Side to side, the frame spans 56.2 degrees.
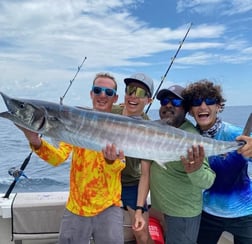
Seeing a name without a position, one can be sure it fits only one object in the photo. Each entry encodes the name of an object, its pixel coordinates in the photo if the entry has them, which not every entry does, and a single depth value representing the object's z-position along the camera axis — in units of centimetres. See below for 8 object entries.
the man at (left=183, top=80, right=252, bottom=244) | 171
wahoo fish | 147
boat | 224
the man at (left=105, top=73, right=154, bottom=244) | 184
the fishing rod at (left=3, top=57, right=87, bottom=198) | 252
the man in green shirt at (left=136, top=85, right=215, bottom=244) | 167
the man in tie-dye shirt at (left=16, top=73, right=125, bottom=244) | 167
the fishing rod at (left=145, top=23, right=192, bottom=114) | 315
